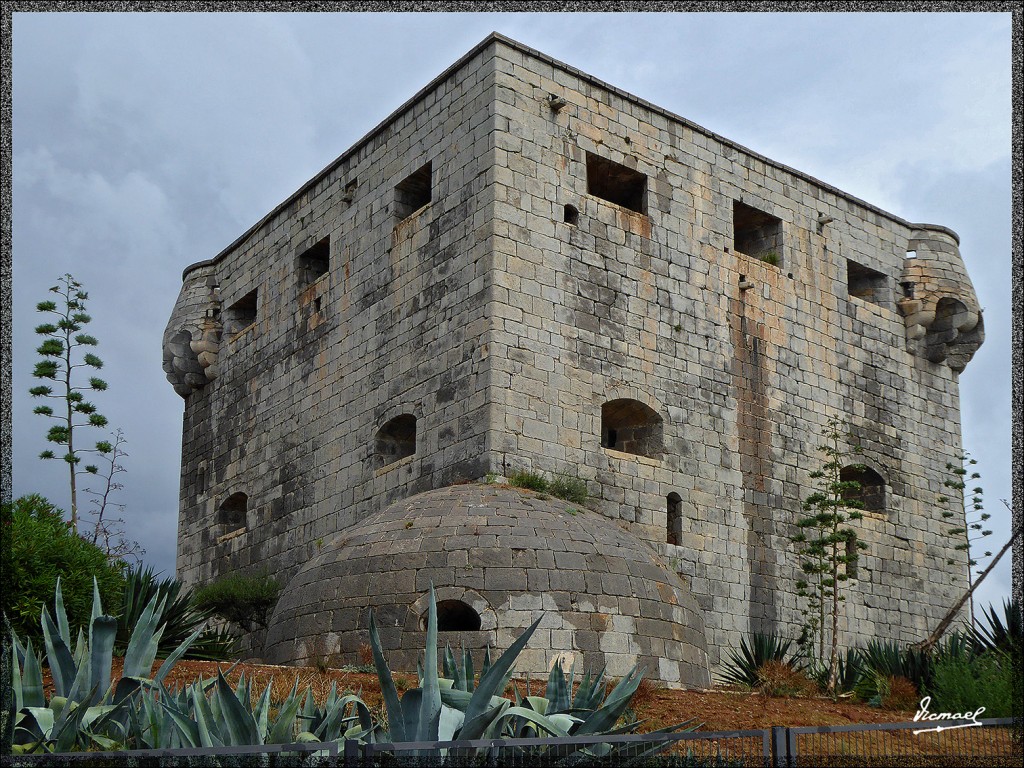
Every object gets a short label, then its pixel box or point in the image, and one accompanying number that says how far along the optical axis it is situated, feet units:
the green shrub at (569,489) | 49.32
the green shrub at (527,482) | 48.37
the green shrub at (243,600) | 57.98
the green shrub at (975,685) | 35.04
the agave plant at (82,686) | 23.99
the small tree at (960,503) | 60.90
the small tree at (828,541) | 53.16
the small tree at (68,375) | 64.64
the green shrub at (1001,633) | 41.19
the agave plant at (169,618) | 41.65
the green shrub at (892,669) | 42.75
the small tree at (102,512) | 65.41
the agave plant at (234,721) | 21.85
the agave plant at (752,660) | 48.37
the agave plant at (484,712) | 22.00
